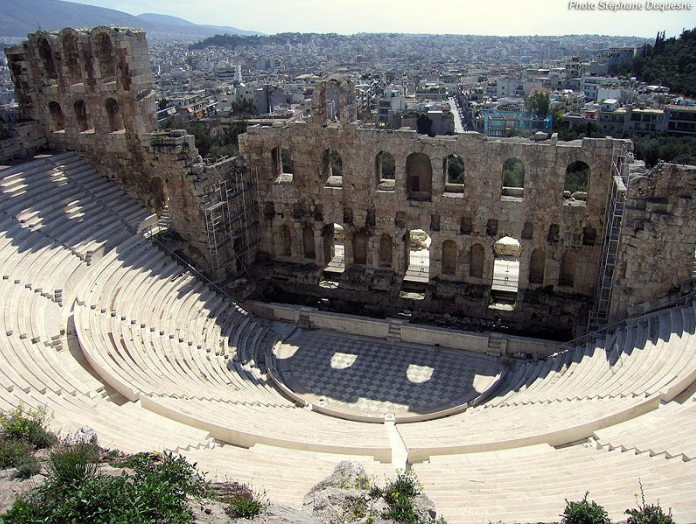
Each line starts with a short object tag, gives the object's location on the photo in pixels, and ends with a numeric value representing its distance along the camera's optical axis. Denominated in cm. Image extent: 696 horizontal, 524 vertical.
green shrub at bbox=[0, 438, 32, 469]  1087
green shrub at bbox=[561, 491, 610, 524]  1019
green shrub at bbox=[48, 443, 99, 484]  986
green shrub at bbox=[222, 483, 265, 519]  1013
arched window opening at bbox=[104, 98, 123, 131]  2917
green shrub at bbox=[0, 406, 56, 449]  1191
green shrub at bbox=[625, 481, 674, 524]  1005
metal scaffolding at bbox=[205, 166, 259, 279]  2739
